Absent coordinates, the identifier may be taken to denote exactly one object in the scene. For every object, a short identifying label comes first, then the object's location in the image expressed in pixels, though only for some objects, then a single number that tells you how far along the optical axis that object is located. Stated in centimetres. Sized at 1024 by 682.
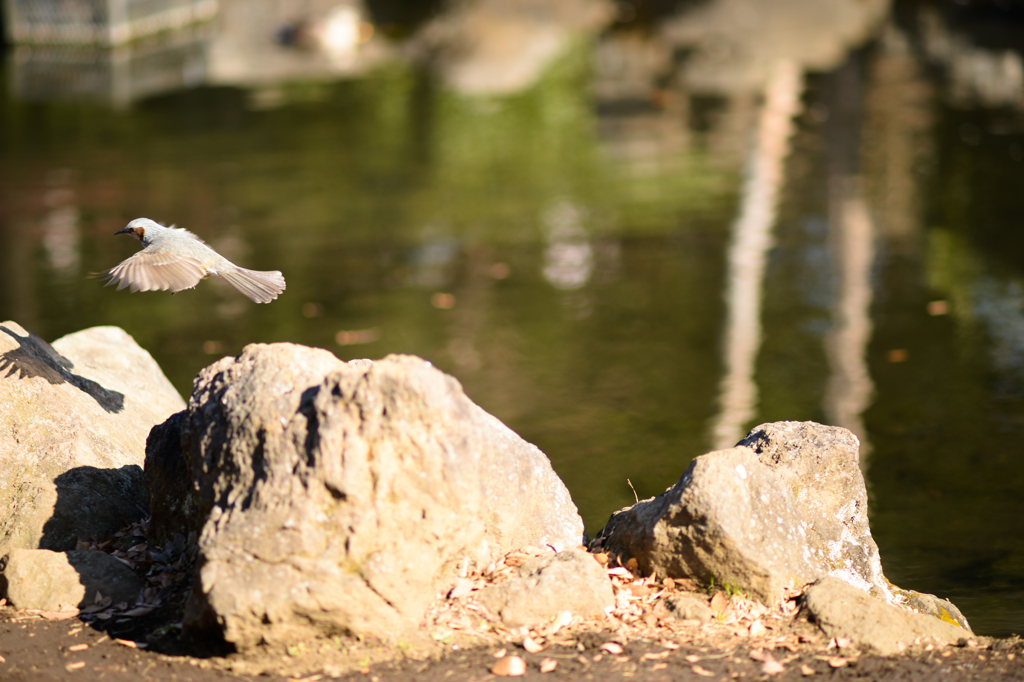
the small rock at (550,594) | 797
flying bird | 866
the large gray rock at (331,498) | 732
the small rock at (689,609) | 808
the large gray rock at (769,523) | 804
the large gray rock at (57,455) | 905
